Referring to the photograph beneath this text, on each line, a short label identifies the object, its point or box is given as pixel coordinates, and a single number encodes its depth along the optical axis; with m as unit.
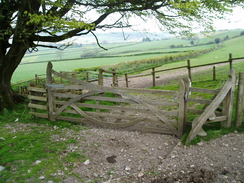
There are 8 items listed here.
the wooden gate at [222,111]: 5.98
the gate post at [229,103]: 6.14
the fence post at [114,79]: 12.23
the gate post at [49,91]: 8.41
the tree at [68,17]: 10.30
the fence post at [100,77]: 10.79
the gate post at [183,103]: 6.27
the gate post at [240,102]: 6.20
